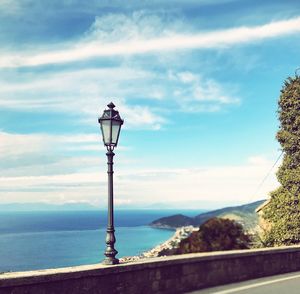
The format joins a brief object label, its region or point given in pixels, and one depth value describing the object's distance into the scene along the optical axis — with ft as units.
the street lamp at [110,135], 20.63
